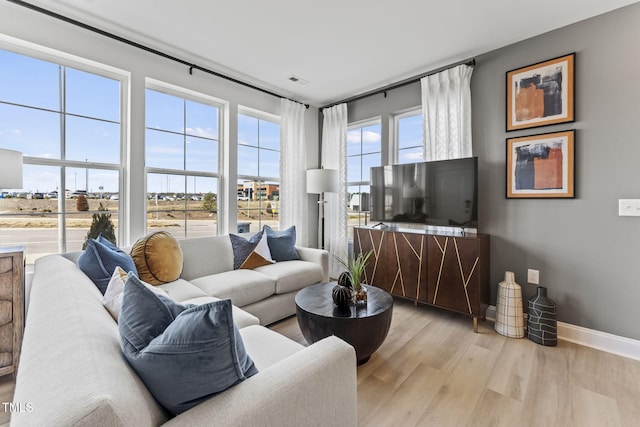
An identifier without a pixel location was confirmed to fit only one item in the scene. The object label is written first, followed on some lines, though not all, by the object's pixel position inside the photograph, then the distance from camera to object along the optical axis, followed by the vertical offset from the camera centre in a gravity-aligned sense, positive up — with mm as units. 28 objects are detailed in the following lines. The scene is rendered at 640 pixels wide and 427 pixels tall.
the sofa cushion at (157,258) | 2258 -400
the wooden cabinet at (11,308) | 1716 -610
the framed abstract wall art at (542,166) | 2357 +408
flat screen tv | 2682 +193
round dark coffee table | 1788 -717
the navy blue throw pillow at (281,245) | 3168 -393
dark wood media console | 2520 -557
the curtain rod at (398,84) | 2873 +1528
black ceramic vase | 2244 -877
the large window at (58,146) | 2209 +535
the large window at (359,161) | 3858 +700
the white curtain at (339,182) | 3982 +407
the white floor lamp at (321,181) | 3699 +394
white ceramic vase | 2395 -845
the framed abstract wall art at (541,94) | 2354 +1039
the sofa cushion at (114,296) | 1204 -385
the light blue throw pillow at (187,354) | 747 -395
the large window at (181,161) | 2900 +538
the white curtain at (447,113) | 2848 +1032
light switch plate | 2088 +40
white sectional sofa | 574 -408
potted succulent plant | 2066 -542
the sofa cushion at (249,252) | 2941 -445
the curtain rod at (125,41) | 2068 +1492
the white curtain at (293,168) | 3822 +591
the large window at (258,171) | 3611 +530
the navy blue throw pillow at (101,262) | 1692 -340
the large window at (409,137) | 3414 +922
